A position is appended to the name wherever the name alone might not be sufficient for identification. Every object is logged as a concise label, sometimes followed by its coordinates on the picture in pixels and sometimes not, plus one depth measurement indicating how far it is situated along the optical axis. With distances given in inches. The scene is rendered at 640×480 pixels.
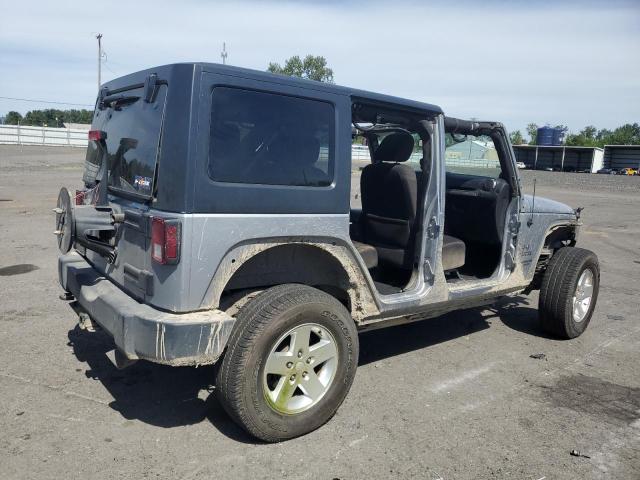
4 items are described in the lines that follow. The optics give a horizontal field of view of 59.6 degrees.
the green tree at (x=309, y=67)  3469.5
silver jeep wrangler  115.8
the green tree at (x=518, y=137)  3720.5
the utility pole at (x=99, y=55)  2079.0
